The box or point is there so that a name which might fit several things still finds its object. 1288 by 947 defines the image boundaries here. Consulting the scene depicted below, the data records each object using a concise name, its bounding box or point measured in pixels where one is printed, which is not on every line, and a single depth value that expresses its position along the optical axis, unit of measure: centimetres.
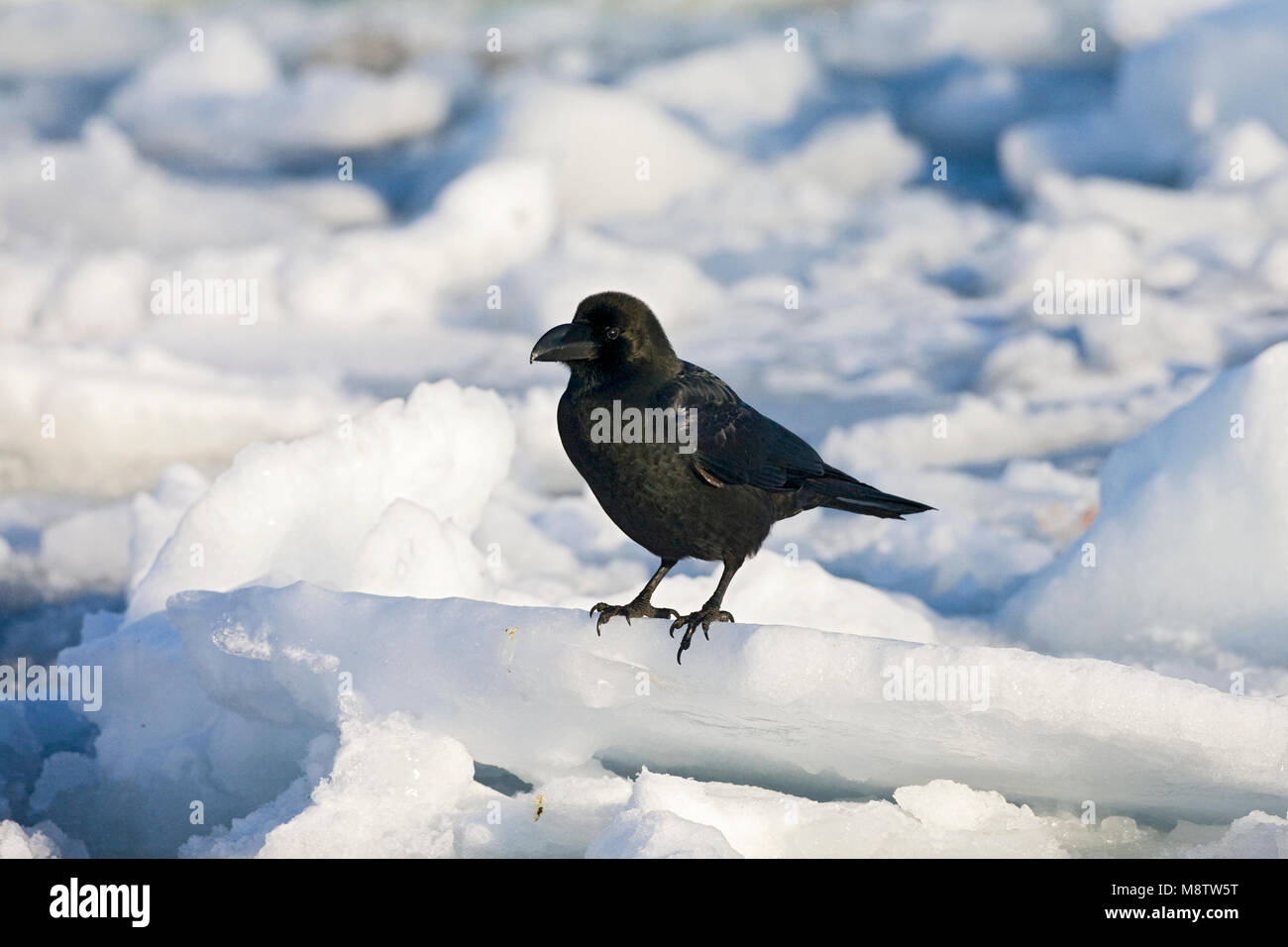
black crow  356
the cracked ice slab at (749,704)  332
